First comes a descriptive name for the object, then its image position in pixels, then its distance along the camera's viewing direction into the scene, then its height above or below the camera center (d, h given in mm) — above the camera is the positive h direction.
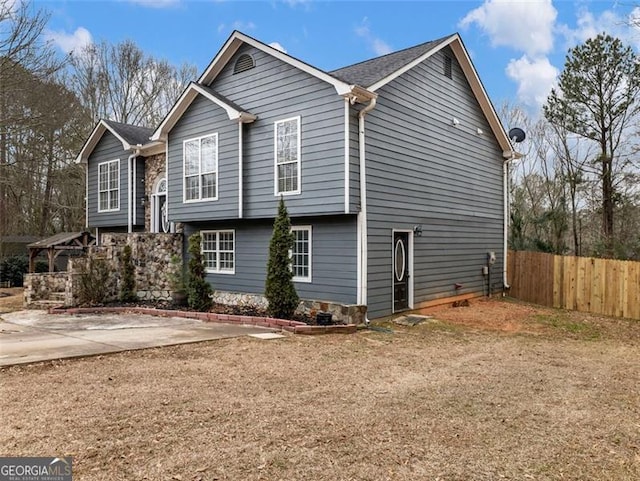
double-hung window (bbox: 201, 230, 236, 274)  12656 -124
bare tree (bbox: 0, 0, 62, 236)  14641 +6454
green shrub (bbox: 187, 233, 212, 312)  11273 -882
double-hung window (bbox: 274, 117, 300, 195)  10422 +2097
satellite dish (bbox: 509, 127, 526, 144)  15547 +3811
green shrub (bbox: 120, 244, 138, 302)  12984 -921
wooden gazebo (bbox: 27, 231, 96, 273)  15359 +34
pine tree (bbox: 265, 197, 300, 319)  9539 -552
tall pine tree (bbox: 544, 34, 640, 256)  15477 +5125
